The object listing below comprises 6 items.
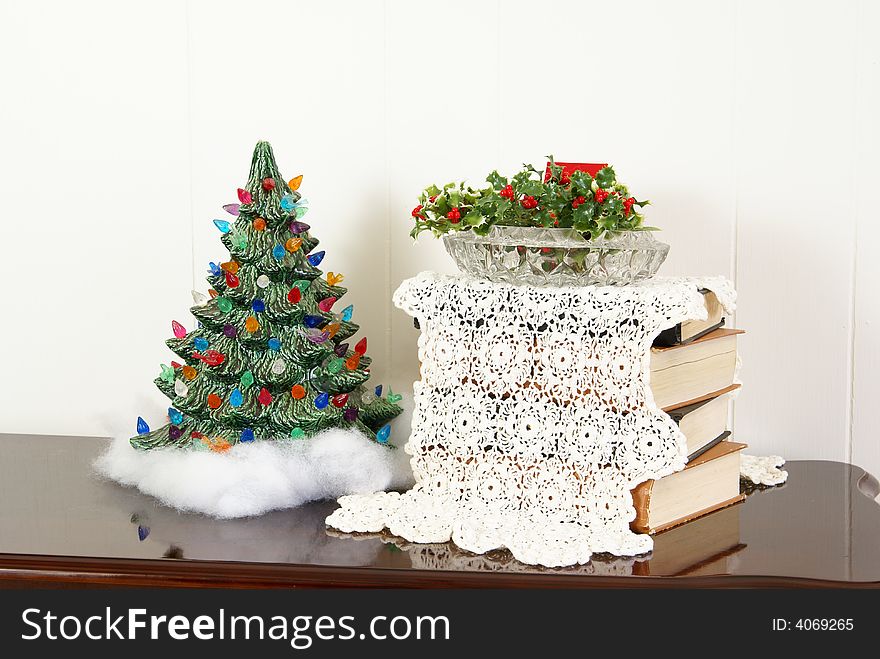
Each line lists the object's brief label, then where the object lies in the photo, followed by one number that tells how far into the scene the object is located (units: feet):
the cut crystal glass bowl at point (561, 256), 3.14
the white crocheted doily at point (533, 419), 2.95
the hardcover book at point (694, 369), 3.00
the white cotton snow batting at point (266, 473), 3.22
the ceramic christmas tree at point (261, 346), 3.45
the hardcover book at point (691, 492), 3.03
